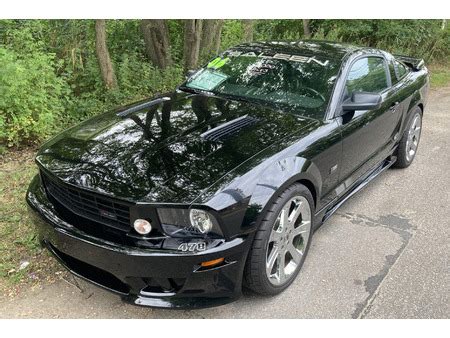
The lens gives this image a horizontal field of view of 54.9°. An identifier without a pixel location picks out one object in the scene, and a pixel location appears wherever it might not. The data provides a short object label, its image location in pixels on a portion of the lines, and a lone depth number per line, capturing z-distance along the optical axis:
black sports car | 2.37
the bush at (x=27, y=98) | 4.58
